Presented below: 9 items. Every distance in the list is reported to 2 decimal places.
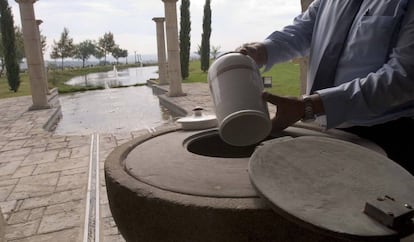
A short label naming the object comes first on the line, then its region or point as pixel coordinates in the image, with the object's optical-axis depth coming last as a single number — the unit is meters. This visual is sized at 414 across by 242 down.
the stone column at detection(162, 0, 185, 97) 10.14
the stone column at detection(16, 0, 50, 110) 8.62
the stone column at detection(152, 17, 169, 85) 13.99
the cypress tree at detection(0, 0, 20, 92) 13.49
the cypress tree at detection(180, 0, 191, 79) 17.17
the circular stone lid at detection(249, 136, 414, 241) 0.80
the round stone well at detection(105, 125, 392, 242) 0.92
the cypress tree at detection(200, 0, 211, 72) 19.67
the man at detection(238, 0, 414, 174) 1.14
